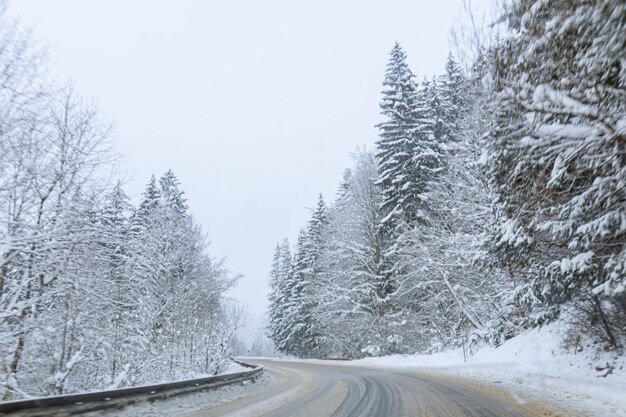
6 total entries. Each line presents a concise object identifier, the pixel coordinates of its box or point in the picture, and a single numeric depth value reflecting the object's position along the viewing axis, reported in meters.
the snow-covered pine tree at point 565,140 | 6.74
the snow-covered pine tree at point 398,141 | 29.88
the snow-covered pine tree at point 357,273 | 32.41
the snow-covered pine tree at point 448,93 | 30.53
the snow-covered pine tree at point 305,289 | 43.31
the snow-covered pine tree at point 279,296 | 52.06
